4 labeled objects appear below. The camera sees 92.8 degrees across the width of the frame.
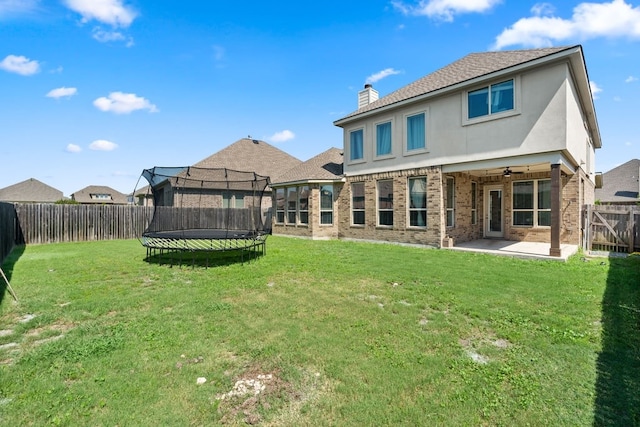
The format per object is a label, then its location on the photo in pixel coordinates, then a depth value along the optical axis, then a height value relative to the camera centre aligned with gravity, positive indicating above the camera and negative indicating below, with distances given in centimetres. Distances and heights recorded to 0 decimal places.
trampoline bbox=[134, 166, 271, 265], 952 -5
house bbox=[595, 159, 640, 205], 2520 +197
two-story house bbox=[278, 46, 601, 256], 866 +191
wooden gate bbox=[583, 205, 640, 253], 977 -70
